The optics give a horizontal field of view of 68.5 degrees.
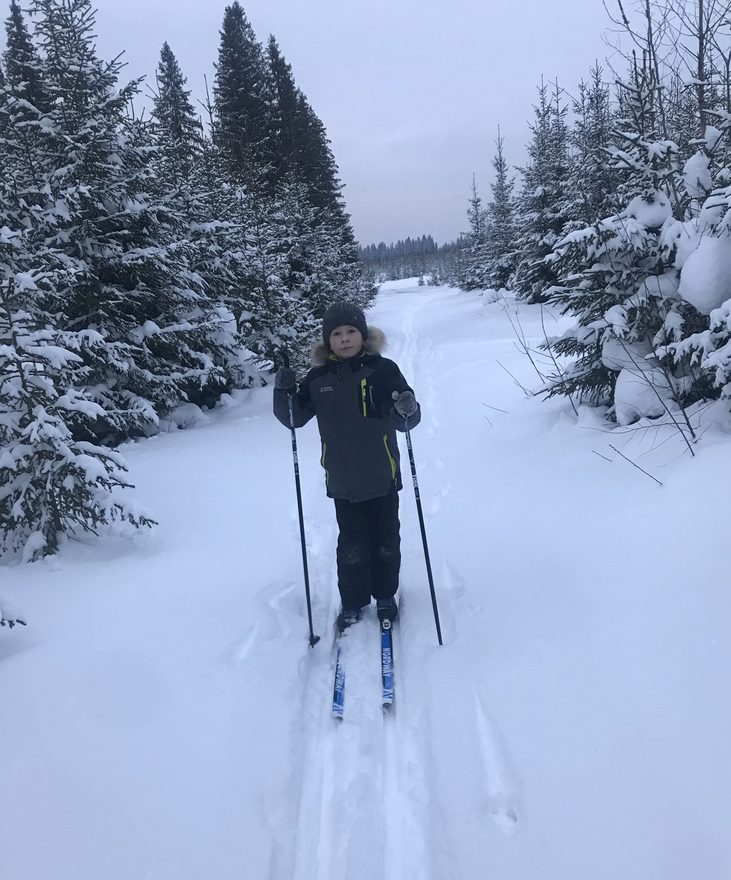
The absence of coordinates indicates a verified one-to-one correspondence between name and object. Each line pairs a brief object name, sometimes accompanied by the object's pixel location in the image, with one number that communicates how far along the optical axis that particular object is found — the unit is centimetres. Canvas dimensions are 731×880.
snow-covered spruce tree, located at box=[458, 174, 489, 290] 3894
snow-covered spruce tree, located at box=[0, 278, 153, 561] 460
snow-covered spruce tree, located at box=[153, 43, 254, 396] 1079
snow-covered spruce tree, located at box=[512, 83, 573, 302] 2298
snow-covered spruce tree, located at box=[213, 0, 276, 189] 1970
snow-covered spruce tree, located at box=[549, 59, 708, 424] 553
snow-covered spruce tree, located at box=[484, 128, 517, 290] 3109
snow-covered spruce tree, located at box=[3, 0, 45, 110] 1727
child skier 380
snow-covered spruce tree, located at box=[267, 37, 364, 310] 1869
